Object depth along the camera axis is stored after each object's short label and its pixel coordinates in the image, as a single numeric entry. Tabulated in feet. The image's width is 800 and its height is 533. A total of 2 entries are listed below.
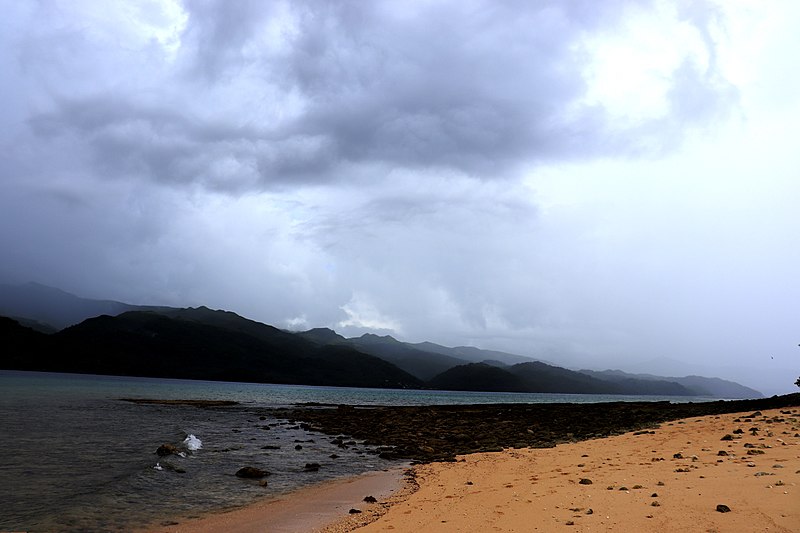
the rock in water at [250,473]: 62.59
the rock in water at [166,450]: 78.02
